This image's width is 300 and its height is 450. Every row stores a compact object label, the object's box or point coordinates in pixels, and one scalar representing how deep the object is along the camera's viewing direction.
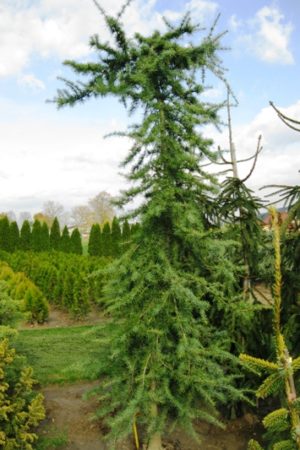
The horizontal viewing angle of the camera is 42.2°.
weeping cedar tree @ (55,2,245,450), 3.74
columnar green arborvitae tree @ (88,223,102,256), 24.02
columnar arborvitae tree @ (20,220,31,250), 25.14
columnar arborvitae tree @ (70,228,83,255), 24.77
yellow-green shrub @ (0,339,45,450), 3.77
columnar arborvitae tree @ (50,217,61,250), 25.08
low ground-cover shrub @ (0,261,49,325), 10.71
